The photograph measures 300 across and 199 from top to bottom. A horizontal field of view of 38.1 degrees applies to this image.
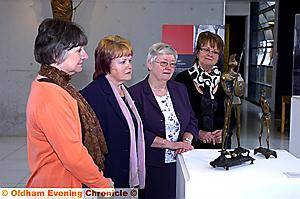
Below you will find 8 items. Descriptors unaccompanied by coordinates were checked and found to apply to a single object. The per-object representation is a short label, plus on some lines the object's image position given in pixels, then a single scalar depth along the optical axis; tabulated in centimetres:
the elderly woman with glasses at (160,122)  284
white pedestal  192
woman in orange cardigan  191
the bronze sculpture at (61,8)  709
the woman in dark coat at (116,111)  258
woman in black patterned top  321
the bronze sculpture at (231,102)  217
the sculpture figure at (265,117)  232
